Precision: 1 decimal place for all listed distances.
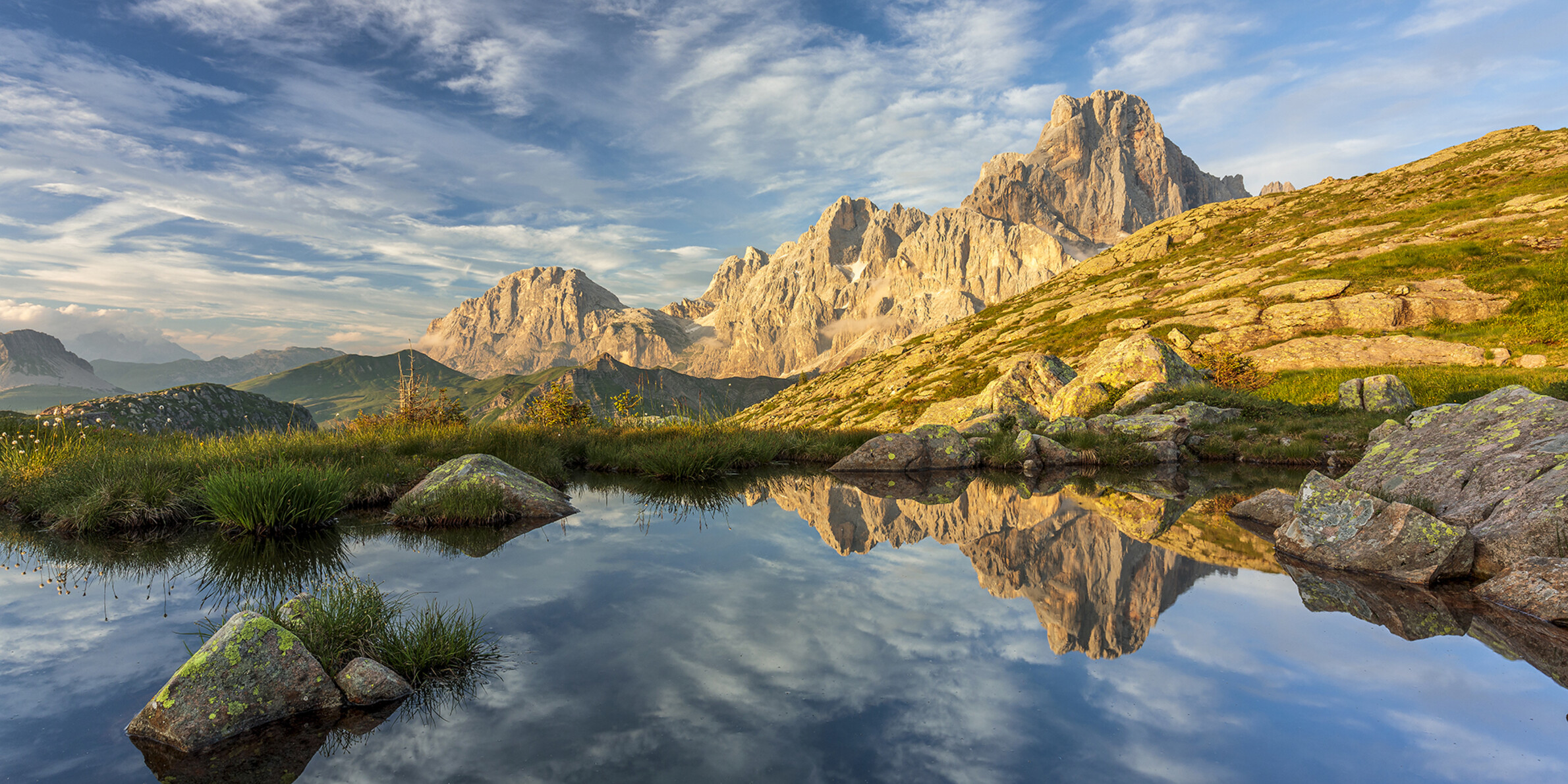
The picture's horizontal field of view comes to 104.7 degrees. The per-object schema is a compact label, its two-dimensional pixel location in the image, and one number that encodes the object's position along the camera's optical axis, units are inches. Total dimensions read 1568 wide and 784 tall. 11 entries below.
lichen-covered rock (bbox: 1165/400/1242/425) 799.4
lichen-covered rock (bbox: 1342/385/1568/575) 272.2
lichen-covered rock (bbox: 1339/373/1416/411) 868.6
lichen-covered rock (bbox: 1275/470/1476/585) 271.4
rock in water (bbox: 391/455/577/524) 394.0
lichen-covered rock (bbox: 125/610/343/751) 152.0
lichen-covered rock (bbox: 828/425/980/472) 645.2
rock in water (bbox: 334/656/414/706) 171.0
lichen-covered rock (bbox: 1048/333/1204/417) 1032.5
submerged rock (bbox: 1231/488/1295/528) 374.0
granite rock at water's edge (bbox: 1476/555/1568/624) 228.4
